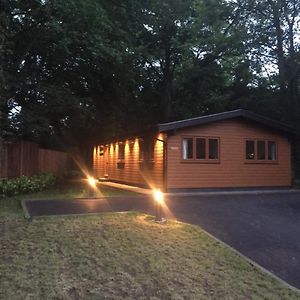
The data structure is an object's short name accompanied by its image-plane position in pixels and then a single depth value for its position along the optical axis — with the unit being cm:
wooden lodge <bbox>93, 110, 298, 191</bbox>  1670
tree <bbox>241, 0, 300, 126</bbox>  2511
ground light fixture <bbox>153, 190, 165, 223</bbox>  883
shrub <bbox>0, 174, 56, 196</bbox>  1412
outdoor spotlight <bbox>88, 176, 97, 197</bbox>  1397
